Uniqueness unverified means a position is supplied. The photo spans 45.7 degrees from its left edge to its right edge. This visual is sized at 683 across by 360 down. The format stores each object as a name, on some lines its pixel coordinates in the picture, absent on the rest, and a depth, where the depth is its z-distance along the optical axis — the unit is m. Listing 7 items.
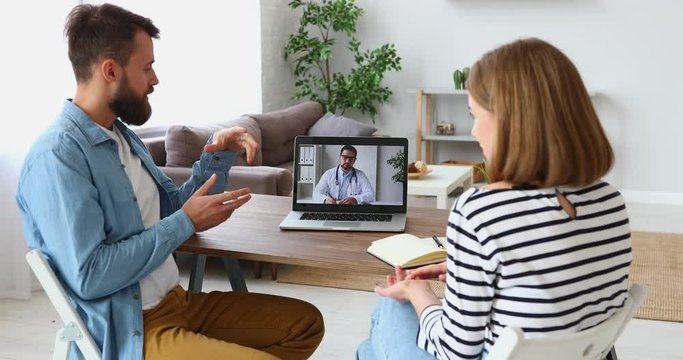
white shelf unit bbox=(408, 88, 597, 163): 6.22
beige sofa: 4.00
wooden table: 1.95
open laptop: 2.36
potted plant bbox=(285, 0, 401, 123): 6.25
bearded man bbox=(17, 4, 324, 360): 1.77
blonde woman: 1.37
